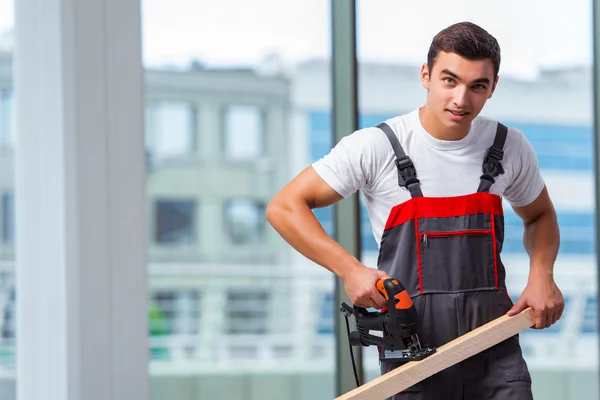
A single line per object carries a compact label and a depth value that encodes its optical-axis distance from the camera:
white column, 4.54
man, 3.94
